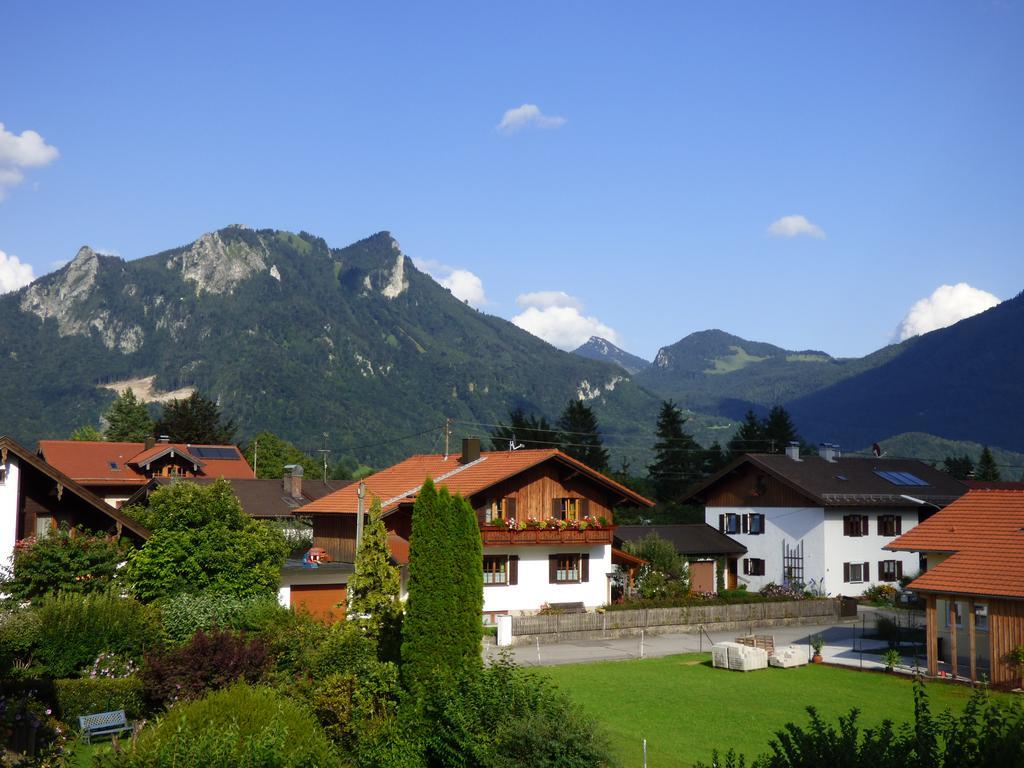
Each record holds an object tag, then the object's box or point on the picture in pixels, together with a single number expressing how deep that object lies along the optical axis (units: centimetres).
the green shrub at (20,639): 2133
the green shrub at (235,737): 1268
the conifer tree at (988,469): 9069
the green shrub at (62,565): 2597
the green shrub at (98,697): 2014
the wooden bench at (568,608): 4084
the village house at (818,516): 4809
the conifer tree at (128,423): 10719
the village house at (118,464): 6575
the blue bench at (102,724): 1875
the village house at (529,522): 4038
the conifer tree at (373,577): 2827
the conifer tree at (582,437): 8688
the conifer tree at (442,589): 1962
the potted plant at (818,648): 3120
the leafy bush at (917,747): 928
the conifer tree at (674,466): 8131
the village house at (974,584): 2634
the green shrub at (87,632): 2206
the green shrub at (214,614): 2534
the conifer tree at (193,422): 9256
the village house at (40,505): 2875
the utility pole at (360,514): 2962
